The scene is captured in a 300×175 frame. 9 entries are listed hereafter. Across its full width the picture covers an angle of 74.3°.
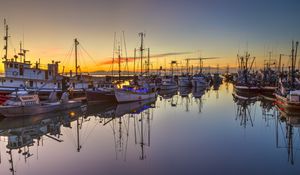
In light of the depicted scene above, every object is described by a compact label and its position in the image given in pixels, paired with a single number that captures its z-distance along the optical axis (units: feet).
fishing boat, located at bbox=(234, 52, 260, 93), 120.60
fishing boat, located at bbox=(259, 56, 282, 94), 116.45
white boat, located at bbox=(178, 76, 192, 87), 200.66
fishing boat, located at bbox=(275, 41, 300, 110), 62.26
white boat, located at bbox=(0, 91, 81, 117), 53.82
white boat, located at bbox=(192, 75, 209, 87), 197.39
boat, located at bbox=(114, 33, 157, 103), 86.69
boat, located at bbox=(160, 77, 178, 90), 159.94
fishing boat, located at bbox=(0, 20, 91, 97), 73.40
